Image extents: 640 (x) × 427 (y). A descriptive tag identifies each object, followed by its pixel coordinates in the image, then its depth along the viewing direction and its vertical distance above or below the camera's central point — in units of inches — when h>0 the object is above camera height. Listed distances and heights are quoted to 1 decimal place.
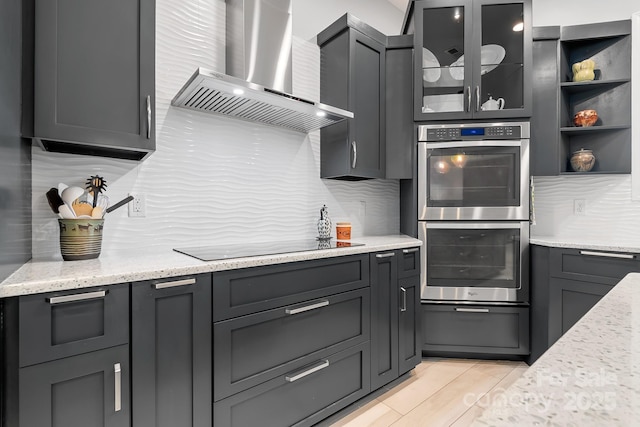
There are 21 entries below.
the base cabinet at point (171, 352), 46.3 -20.7
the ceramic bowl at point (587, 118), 102.7 +30.1
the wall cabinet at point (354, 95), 92.8 +34.6
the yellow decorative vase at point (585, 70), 102.0 +44.6
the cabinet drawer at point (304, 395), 56.3 -35.1
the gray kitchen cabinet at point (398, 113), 102.3 +31.1
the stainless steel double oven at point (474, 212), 96.9 +0.5
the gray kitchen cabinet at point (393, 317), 79.4 -26.7
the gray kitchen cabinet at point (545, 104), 101.7 +34.0
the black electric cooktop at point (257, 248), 61.0 -7.8
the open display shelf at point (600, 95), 100.2 +38.0
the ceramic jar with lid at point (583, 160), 103.0 +16.9
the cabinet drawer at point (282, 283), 54.6 -13.5
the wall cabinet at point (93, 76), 48.9 +21.8
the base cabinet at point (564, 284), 84.3 -19.0
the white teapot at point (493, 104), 98.7 +32.8
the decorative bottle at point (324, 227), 92.9 -4.0
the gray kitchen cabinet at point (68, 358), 38.7 -18.4
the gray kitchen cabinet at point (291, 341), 54.8 -24.6
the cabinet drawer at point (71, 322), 39.3 -14.0
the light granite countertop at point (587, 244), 81.8 -8.1
